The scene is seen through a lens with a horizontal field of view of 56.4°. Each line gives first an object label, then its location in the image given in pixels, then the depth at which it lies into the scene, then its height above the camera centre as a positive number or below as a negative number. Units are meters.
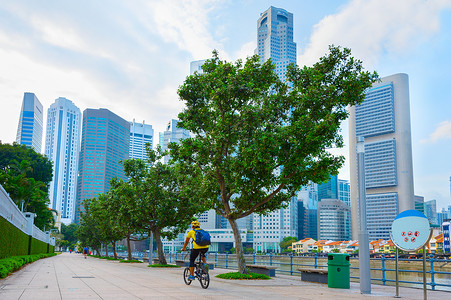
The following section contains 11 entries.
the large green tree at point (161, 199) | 30.97 +1.59
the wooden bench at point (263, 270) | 19.08 -2.17
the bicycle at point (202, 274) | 12.30 -1.55
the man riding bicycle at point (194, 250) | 12.55 -0.85
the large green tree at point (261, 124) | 16.28 +3.97
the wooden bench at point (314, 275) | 15.67 -1.99
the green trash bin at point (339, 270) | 13.51 -1.51
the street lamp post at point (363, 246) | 12.03 -0.62
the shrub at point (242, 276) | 16.86 -2.17
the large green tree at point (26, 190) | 48.35 +3.39
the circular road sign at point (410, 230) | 9.50 -0.12
